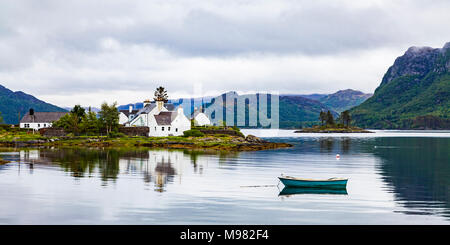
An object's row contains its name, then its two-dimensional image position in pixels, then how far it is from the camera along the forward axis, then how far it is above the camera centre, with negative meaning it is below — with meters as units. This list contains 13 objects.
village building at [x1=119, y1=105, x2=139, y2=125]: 155.00 +6.30
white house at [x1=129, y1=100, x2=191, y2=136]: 129.38 +3.22
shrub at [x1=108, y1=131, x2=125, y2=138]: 126.31 -0.60
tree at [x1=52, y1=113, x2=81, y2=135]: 133.00 +2.88
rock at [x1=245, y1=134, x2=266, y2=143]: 126.30 -1.72
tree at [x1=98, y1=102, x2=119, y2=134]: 127.94 +5.12
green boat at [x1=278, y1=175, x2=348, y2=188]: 41.91 -4.84
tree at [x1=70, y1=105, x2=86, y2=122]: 139.57 +7.21
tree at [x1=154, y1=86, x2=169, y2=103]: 158.56 +15.34
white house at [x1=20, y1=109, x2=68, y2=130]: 164.38 +4.94
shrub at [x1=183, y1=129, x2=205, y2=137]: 126.91 +0.08
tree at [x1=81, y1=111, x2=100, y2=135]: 131.80 +2.46
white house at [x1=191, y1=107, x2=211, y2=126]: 159.84 +5.85
